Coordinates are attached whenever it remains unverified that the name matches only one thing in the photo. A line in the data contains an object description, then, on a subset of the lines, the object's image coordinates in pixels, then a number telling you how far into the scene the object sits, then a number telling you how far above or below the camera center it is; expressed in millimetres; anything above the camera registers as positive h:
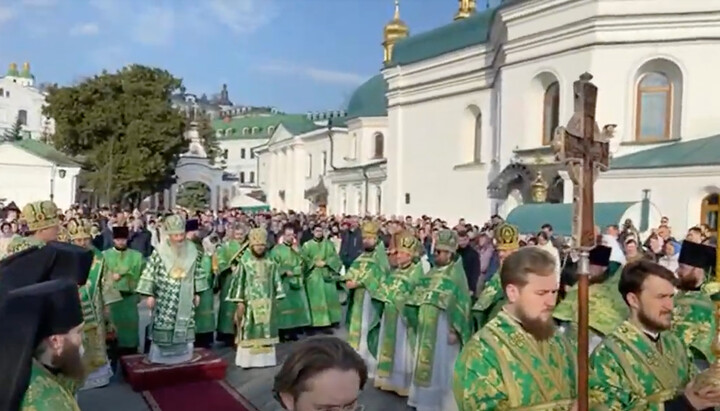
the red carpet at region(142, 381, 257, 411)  8172 -2038
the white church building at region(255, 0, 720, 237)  20594 +3280
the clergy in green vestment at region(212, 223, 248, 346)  11422 -1110
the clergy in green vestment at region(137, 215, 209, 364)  9328 -1057
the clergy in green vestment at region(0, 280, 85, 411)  2846 -542
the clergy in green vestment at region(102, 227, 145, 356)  9641 -1032
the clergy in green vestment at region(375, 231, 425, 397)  8633 -1245
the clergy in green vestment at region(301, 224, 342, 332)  12742 -1185
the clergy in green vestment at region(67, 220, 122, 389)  7758 -1076
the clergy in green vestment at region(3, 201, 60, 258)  7129 -193
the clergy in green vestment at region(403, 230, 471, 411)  7621 -1068
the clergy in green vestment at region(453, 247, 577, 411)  3605 -650
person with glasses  2162 -463
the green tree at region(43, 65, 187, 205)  36188 +3357
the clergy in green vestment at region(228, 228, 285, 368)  10055 -1227
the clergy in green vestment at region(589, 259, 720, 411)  3721 -683
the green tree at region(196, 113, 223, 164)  54875 +4573
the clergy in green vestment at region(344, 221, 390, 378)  9602 -1099
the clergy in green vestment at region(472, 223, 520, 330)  7059 -703
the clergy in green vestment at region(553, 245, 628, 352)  6438 -718
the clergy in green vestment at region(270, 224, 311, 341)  11813 -1279
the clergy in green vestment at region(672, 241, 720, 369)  5539 -607
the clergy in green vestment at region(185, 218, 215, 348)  10922 -1524
